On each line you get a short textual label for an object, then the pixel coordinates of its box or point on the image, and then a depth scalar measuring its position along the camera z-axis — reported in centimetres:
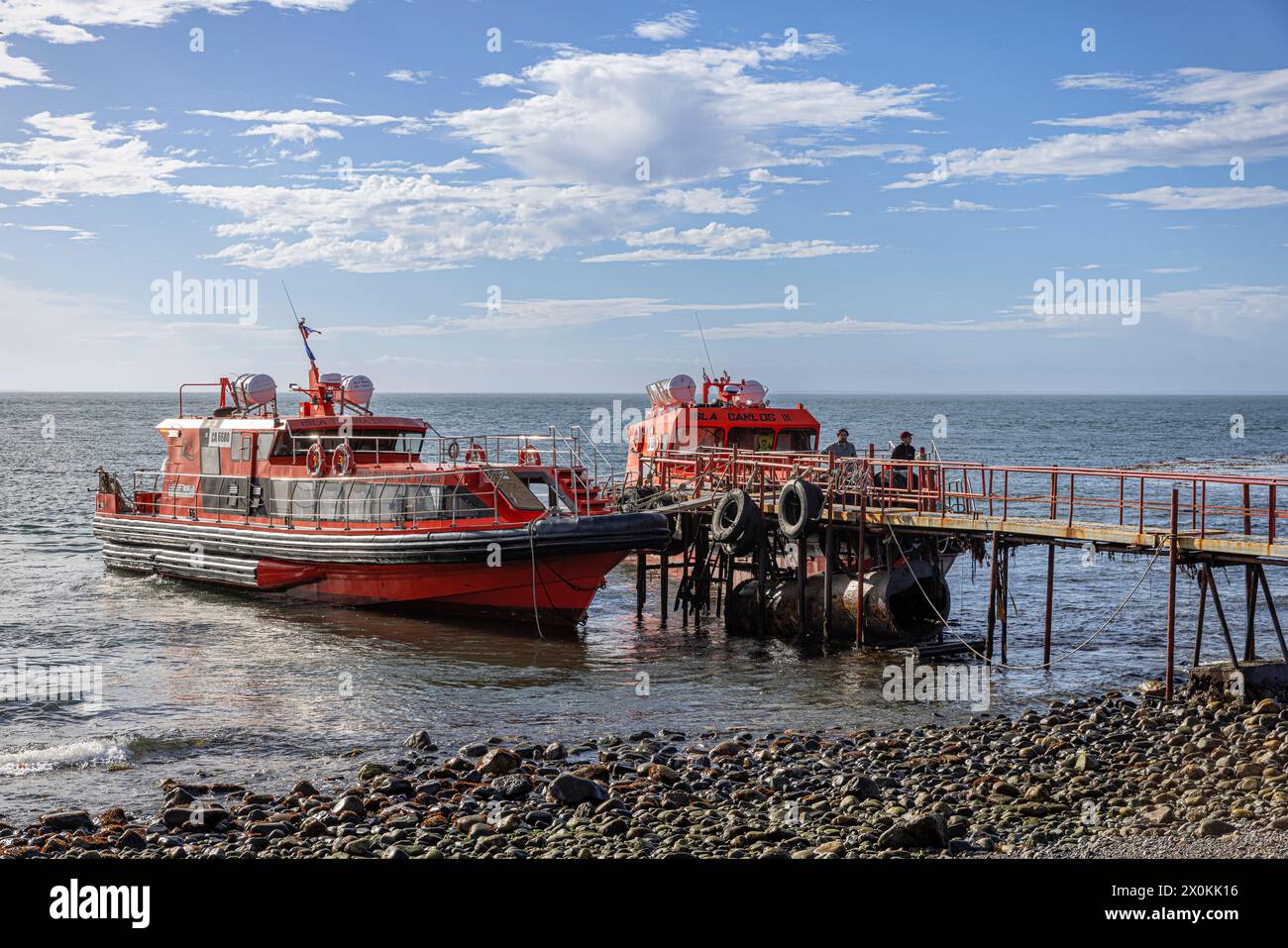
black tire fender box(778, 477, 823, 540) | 2112
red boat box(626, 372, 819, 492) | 2892
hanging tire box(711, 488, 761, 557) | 2172
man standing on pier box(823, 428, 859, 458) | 2464
